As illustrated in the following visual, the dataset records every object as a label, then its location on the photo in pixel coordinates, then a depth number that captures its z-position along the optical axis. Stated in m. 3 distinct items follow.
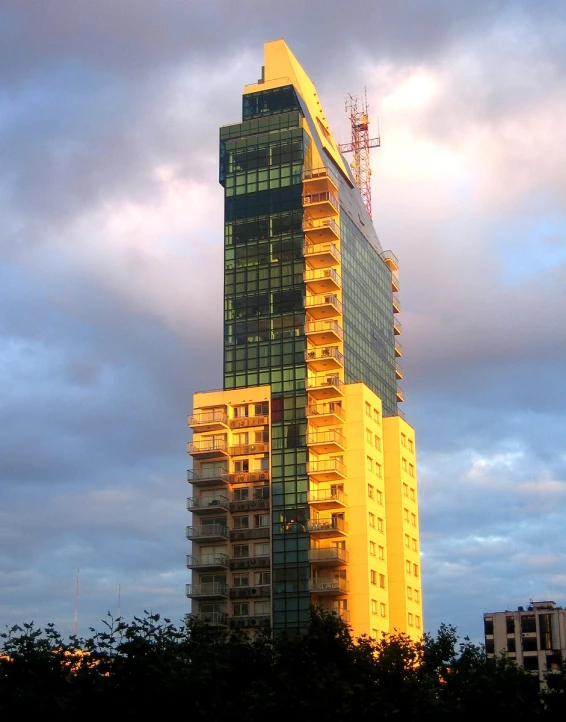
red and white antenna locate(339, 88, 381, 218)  161.12
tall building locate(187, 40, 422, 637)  123.50
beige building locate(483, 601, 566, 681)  195.50
